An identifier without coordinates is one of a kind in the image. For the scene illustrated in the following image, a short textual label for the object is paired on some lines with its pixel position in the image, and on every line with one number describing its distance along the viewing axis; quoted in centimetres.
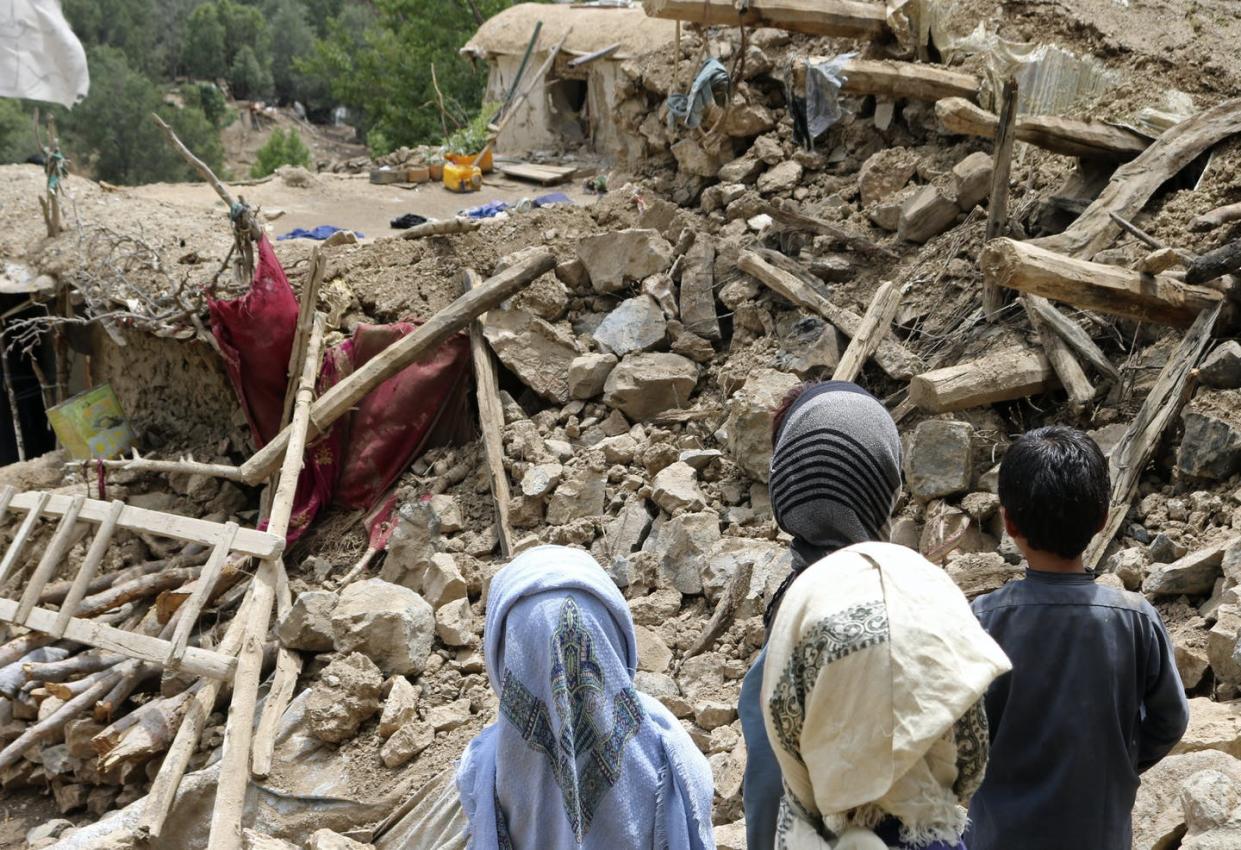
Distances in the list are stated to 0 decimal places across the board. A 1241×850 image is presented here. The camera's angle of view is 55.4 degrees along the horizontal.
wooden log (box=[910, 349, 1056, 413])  508
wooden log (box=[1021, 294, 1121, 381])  508
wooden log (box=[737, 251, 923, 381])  576
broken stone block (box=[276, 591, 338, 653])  597
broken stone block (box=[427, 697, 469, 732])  513
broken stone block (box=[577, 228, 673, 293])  741
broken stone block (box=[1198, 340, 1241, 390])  458
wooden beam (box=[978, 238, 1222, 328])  479
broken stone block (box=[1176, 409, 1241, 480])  438
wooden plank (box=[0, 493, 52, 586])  691
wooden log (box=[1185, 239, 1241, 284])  466
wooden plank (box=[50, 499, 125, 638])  646
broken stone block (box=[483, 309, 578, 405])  724
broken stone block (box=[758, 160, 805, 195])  775
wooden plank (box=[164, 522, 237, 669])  593
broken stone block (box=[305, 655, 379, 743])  529
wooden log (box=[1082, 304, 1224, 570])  450
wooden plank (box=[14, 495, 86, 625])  668
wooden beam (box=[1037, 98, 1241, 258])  554
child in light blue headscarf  226
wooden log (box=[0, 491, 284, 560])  623
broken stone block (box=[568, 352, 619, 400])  704
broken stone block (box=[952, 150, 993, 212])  640
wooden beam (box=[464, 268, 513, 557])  657
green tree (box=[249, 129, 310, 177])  2906
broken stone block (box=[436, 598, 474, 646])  568
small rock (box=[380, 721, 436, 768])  502
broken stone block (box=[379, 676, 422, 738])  519
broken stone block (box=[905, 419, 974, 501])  497
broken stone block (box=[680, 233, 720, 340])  700
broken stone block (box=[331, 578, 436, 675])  554
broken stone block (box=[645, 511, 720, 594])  555
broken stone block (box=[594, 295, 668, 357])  708
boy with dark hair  211
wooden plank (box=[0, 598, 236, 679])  589
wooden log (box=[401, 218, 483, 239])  823
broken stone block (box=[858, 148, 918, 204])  718
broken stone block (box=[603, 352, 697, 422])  674
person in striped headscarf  213
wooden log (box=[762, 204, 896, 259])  673
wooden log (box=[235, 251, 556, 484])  729
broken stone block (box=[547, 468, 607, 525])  635
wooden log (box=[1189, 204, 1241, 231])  529
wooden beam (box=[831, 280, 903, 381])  581
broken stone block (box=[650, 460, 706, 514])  584
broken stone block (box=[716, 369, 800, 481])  576
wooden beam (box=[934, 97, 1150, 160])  607
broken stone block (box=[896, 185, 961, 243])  652
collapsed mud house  482
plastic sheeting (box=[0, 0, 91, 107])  1002
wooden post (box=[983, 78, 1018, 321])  566
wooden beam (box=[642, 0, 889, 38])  743
